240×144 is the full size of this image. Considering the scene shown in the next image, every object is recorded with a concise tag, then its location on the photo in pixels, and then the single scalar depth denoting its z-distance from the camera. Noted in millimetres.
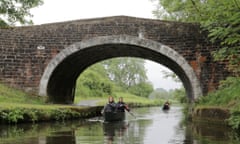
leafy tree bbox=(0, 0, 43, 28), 21766
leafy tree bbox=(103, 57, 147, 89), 64631
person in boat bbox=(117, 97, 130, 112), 16028
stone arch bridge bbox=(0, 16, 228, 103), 16531
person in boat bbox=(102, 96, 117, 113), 15233
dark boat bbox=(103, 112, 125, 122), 15088
